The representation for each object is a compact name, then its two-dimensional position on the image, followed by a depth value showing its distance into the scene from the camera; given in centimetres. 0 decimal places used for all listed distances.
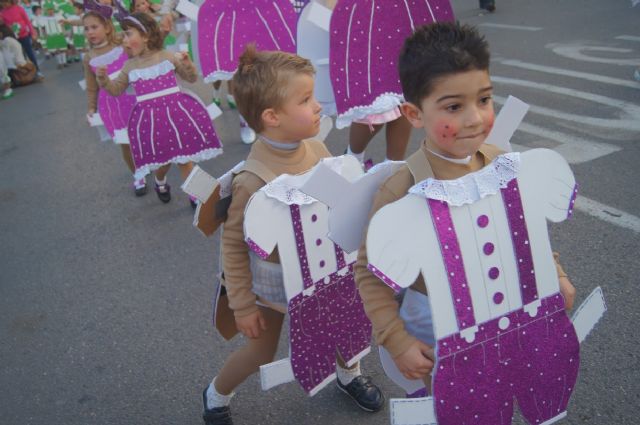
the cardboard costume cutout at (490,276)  141
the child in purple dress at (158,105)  407
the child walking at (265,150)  195
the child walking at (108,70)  464
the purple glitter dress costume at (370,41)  280
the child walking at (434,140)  141
